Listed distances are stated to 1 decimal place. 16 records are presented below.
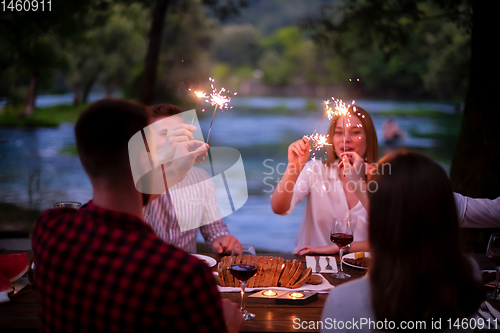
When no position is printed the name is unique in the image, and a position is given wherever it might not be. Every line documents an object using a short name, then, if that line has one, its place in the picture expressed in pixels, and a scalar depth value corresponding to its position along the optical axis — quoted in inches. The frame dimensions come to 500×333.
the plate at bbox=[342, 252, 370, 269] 86.4
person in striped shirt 98.3
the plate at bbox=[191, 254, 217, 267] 84.6
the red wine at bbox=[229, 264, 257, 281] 62.5
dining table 59.7
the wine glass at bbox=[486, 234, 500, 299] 70.7
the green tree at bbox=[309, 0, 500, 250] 139.3
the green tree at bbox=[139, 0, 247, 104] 210.5
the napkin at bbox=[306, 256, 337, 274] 83.1
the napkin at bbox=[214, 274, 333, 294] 71.9
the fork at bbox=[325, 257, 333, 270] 84.7
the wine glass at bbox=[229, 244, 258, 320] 62.7
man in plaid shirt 38.0
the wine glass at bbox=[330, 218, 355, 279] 80.1
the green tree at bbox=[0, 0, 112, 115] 192.1
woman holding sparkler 113.2
